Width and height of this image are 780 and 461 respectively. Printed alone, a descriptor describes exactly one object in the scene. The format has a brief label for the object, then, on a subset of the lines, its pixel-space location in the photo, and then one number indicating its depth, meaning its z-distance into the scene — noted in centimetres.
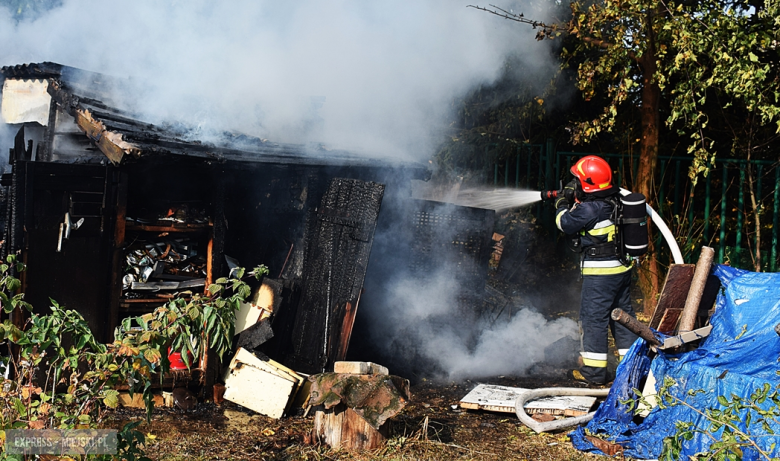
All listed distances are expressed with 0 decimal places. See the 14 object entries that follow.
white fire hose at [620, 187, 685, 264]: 555
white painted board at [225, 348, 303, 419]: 536
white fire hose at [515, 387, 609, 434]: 501
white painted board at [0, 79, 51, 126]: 904
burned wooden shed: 542
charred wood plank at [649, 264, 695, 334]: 500
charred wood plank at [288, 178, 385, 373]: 600
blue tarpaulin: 416
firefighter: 584
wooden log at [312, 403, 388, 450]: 453
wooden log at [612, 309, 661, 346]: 421
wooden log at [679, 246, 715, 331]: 489
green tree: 665
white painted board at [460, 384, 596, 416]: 538
